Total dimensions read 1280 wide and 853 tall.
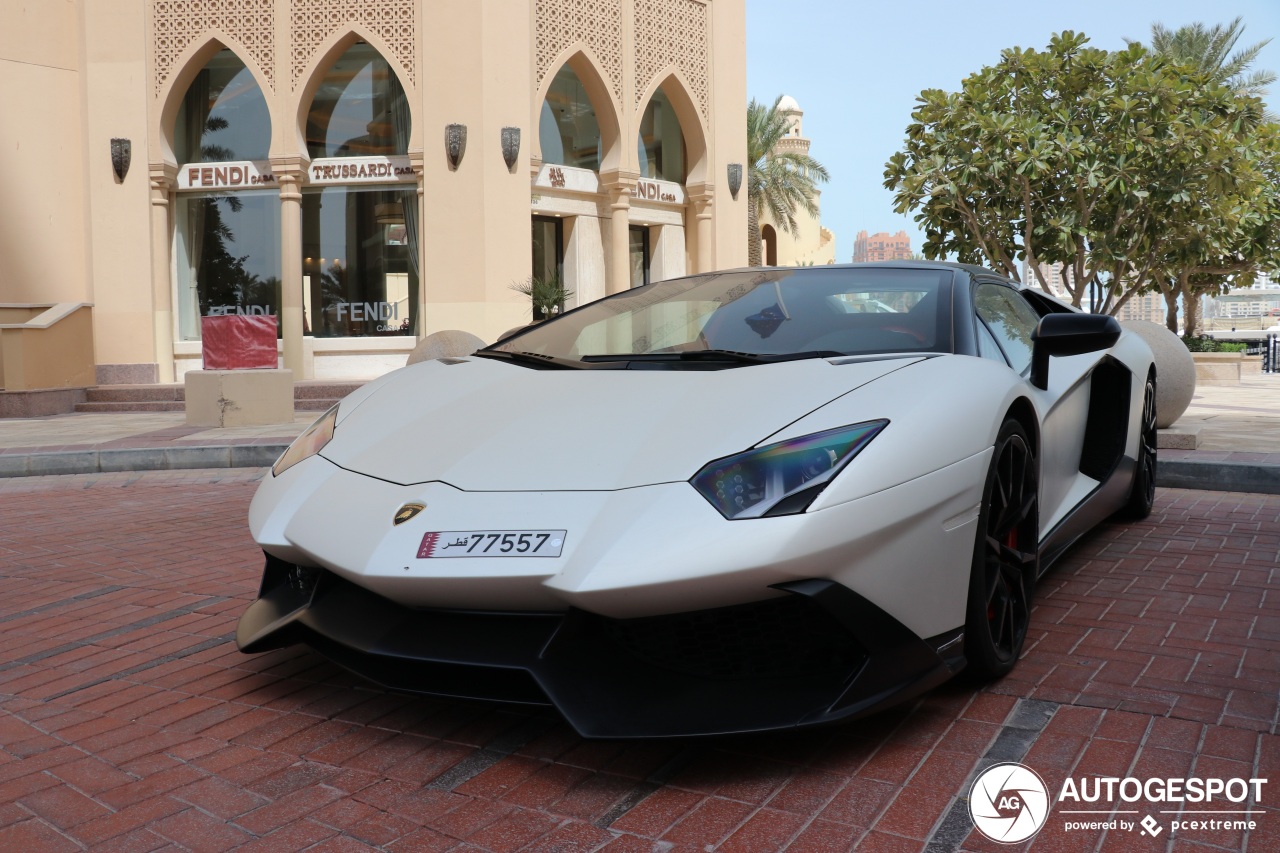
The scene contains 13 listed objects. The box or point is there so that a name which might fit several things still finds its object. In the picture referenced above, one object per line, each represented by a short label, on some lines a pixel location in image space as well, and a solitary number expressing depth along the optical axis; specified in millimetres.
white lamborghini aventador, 2137
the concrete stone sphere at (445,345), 10695
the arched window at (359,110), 18969
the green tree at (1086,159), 15320
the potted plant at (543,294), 18438
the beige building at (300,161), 17875
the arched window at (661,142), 22047
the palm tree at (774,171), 39844
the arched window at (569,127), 20203
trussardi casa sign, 18672
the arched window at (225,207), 19000
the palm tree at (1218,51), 34344
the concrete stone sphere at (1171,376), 7785
